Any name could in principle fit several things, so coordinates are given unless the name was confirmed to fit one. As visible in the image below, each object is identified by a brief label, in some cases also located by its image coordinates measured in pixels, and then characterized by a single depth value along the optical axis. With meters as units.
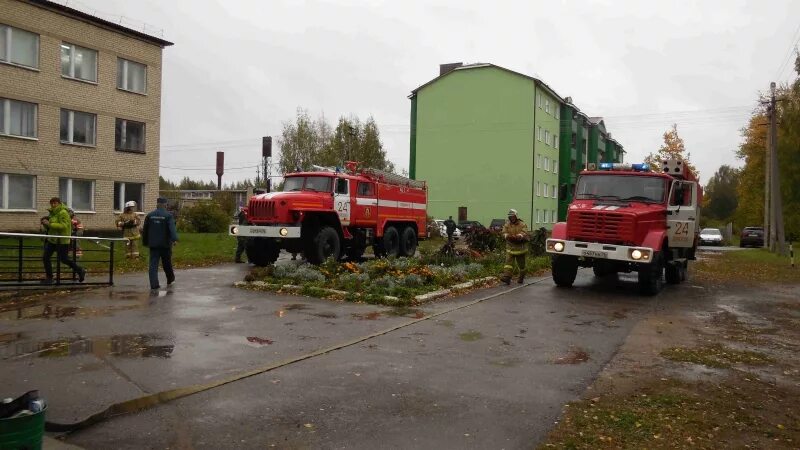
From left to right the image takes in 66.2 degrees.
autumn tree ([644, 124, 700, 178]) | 49.44
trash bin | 3.12
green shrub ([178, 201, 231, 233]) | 32.03
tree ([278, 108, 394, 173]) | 52.66
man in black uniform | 11.26
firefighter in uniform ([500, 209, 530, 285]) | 13.18
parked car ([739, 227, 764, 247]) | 43.19
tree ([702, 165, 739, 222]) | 74.31
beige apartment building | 22.95
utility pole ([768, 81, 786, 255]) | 29.56
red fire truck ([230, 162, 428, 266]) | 14.74
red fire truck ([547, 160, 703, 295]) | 11.72
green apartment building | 49.31
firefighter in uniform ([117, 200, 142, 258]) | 16.39
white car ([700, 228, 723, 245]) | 41.03
